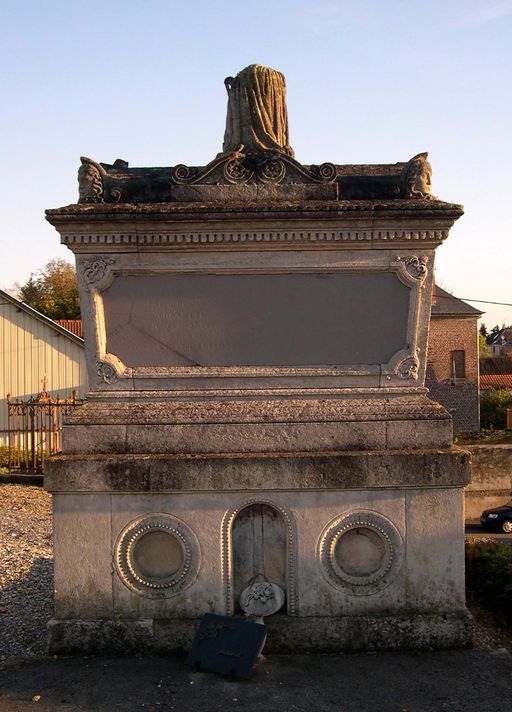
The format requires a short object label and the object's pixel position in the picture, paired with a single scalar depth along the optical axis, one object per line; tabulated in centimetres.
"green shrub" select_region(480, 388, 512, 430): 3738
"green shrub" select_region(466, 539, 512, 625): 672
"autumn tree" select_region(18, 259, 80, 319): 4022
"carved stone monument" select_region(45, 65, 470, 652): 602
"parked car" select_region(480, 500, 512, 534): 1950
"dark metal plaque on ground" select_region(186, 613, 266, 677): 547
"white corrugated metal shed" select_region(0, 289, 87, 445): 2353
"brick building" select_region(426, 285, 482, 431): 3759
